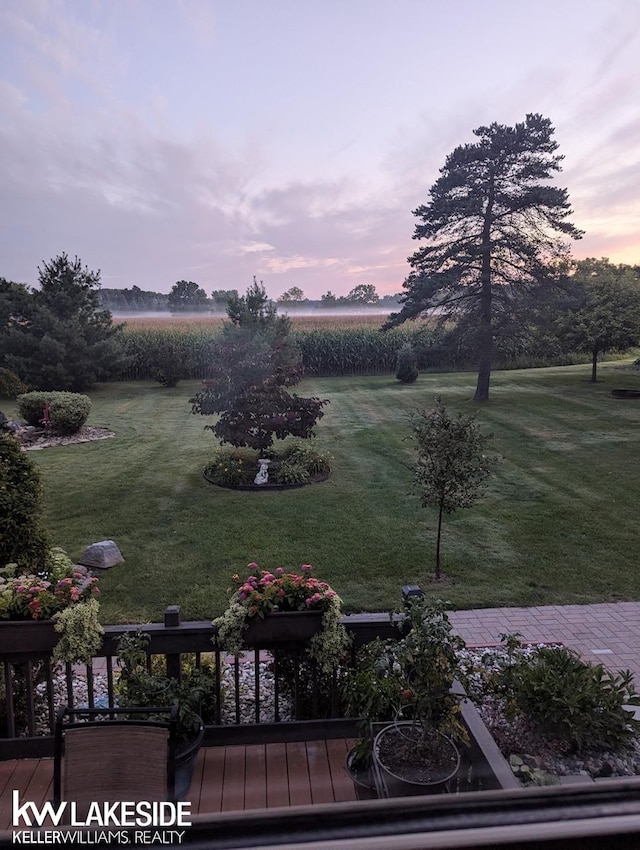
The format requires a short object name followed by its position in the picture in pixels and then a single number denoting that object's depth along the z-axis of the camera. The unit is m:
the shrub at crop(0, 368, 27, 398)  20.22
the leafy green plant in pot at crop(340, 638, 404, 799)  2.74
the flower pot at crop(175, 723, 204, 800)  2.78
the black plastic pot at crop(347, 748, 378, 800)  2.40
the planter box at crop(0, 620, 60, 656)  3.20
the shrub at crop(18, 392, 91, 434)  14.39
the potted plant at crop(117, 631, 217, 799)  2.87
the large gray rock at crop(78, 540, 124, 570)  6.73
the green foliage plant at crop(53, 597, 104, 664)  3.14
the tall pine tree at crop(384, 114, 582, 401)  17.86
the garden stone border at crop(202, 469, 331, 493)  10.12
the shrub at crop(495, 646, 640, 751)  2.99
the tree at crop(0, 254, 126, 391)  21.81
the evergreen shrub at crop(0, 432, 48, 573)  4.91
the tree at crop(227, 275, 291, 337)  11.23
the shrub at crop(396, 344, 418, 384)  24.48
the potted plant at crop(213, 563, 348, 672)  3.26
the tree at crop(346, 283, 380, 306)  46.46
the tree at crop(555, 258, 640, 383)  20.20
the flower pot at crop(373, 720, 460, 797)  2.27
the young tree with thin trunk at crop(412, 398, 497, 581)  6.54
